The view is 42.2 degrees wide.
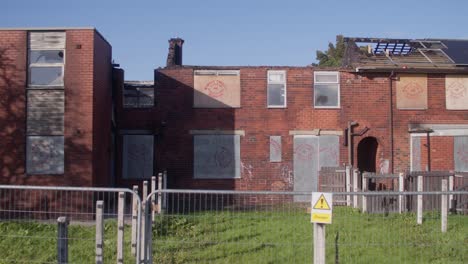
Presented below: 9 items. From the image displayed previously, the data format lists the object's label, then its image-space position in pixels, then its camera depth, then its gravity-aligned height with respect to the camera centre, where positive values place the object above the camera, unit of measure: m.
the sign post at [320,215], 7.20 -0.71
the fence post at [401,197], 14.66 -1.04
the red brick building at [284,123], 23.53 +1.25
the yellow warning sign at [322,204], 7.21 -0.58
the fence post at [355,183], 17.66 -0.83
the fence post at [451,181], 16.77 -0.71
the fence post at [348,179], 19.71 -0.77
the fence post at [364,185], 16.03 -0.84
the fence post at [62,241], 7.60 -1.10
